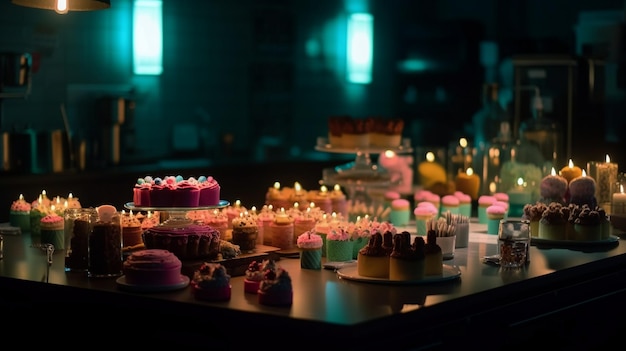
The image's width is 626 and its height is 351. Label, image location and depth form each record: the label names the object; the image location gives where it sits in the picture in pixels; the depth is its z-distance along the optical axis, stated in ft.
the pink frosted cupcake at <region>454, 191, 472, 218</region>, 19.16
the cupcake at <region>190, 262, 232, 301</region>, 11.69
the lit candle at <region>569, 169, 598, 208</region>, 17.51
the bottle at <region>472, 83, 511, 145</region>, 22.27
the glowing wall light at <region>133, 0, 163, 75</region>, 27.96
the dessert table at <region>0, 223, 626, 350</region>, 10.98
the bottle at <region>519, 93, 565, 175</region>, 20.98
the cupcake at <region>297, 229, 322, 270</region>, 13.93
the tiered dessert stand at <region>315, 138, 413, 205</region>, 19.06
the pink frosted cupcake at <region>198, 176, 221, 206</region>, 13.96
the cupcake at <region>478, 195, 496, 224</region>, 18.78
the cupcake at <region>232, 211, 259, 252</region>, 14.65
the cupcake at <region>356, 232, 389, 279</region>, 13.01
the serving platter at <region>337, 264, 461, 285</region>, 12.75
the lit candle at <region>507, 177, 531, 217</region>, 19.53
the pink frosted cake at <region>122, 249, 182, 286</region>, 12.19
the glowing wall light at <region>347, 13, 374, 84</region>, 35.58
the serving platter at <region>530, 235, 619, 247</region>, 16.22
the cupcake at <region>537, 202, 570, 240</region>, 16.43
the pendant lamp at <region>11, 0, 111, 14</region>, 14.93
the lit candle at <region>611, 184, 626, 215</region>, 18.10
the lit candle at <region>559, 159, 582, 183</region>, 18.69
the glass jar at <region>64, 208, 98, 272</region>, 13.51
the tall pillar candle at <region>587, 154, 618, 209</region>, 18.97
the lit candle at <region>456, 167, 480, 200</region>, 20.89
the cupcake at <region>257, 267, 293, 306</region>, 11.43
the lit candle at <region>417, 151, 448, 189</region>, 22.09
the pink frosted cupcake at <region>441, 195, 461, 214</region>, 18.76
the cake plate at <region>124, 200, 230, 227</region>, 13.69
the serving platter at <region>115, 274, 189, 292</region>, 12.11
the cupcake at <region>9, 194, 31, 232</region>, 17.04
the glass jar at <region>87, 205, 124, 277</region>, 13.10
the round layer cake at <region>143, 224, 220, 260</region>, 13.35
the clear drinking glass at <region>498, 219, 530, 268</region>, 14.26
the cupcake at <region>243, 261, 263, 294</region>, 12.14
